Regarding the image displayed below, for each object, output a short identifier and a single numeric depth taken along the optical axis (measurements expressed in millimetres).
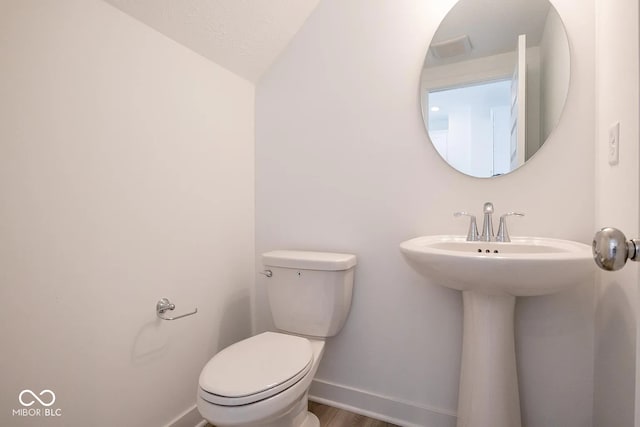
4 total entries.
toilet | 945
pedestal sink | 872
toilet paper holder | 1261
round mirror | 1216
